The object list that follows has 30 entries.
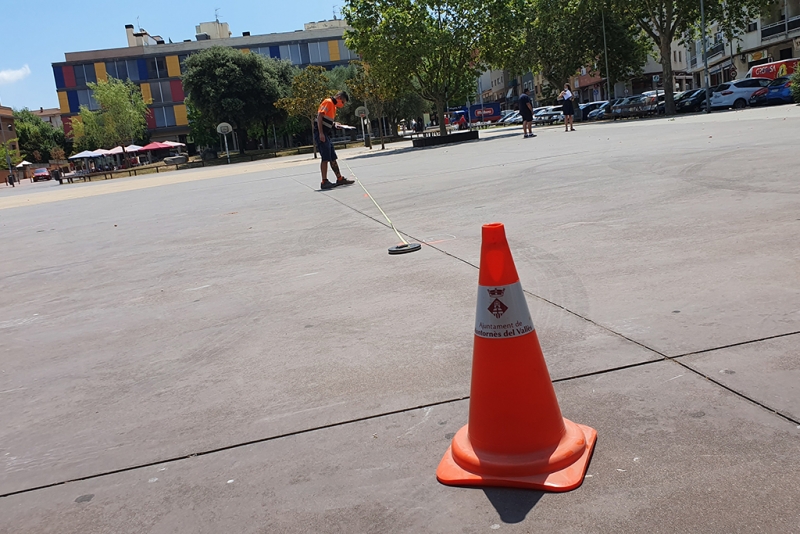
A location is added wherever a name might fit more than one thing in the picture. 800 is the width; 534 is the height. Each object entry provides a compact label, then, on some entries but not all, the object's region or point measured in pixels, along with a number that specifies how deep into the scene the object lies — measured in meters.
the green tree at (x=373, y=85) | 35.34
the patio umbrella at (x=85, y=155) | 61.30
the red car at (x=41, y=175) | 74.56
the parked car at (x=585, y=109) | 52.94
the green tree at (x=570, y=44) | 50.97
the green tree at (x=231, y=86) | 61.44
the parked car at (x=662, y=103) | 39.03
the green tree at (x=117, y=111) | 64.56
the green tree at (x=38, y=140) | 103.94
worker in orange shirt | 13.51
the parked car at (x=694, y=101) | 36.75
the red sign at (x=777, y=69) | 38.38
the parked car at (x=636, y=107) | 41.21
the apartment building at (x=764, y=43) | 44.78
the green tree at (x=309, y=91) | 41.84
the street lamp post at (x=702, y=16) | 33.80
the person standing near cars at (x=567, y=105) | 26.16
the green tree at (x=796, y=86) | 26.56
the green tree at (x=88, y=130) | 70.25
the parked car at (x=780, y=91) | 30.52
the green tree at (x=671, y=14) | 37.56
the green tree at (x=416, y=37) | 33.41
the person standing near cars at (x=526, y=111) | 26.53
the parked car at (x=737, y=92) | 32.35
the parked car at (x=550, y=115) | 54.69
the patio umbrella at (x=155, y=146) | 65.53
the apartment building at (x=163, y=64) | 85.25
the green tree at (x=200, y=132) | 75.50
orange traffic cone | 2.43
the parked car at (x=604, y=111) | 47.34
